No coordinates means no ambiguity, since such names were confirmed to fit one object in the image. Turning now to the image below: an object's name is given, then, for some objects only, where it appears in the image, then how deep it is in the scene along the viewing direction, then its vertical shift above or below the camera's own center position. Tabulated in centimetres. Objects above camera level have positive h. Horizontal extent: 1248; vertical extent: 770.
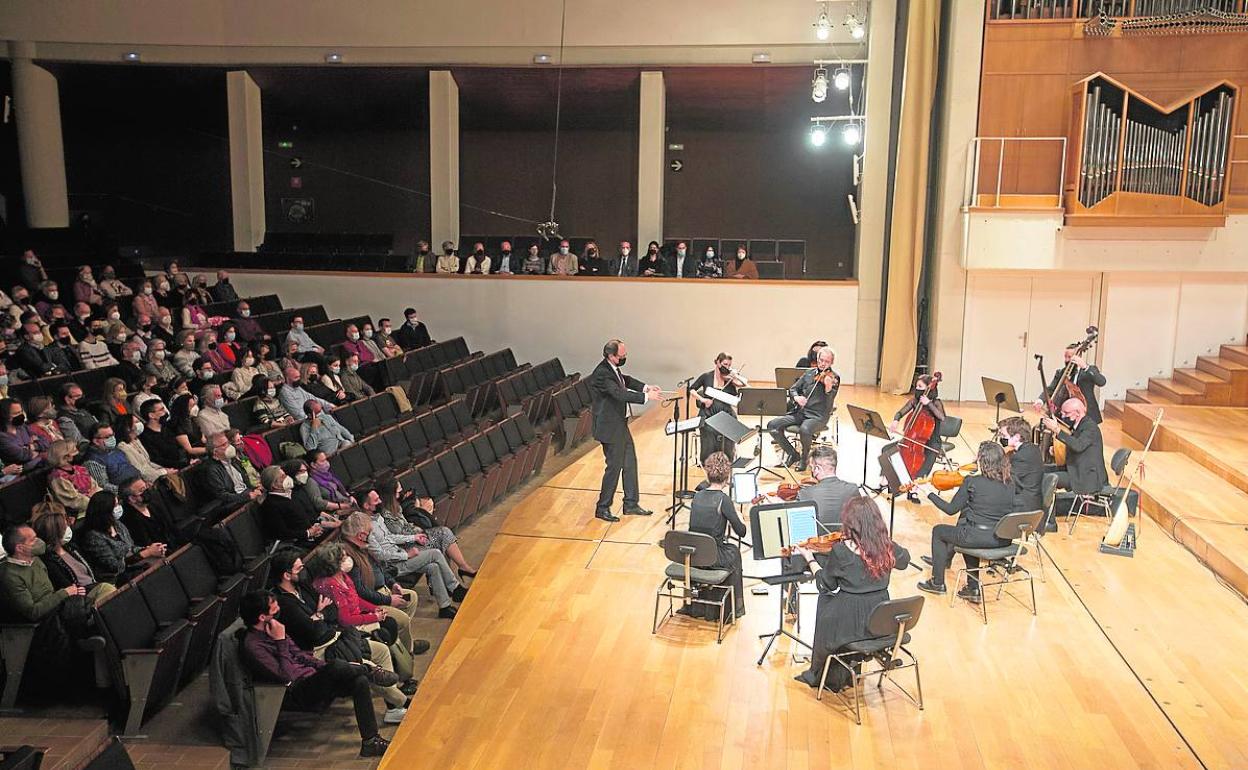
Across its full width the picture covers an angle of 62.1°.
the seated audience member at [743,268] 1435 -16
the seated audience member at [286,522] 667 -176
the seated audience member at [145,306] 1074 -65
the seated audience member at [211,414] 823 -135
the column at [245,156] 1466 +126
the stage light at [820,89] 1186 +195
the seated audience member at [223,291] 1306 -58
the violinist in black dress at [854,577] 490 -151
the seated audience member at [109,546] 575 -169
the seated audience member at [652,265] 1393 -13
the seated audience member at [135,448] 744 -147
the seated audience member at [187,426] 792 -141
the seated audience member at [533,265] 1427 -17
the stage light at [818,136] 1219 +145
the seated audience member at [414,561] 652 -202
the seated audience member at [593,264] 1411 -14
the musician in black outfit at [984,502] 607 -140
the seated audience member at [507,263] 1428 -16
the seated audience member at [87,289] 1086 -50
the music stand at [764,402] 819 -113
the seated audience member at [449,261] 1416 -14
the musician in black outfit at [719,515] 582 -144
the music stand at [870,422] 758 -119
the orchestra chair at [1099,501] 781 -177
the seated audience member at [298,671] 494 -204
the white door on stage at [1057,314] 1273 -61
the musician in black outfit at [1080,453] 766 -140
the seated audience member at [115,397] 802 -120
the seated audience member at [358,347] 1159 -111
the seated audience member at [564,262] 1416 -13
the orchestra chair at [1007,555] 591 -171
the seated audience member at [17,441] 702 -137
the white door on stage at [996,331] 1279 -83
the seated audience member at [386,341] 1225 -109
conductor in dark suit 765 -119
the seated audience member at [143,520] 629 -169
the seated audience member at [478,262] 1423 -15
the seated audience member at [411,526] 684 -184
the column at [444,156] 1456 +132
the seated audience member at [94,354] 948 -102
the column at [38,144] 1452 +134
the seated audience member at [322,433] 845 -153
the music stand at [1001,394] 881 -113
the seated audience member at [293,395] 934 -134
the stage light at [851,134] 1185 +143
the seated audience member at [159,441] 775 -147
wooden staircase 1125 -132
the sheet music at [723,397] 763 -103
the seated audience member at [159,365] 935 -110
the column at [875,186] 1294 +94
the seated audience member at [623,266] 1393 -16
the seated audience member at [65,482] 641 -148
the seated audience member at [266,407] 902 -140
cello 838 -140
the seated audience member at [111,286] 1146 -48
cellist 813 -118
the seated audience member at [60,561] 548 -170
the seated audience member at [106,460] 697 -147
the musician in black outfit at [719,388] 864 -109
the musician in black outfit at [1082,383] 843 -98
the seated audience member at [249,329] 1145 -92
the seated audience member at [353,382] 1057 -137
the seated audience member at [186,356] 973 -105
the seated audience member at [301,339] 1116 -101
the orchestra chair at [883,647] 475 -183
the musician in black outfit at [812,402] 860 -120
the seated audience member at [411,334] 1309 -107
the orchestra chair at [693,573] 563 -177
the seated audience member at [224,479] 698 -160
